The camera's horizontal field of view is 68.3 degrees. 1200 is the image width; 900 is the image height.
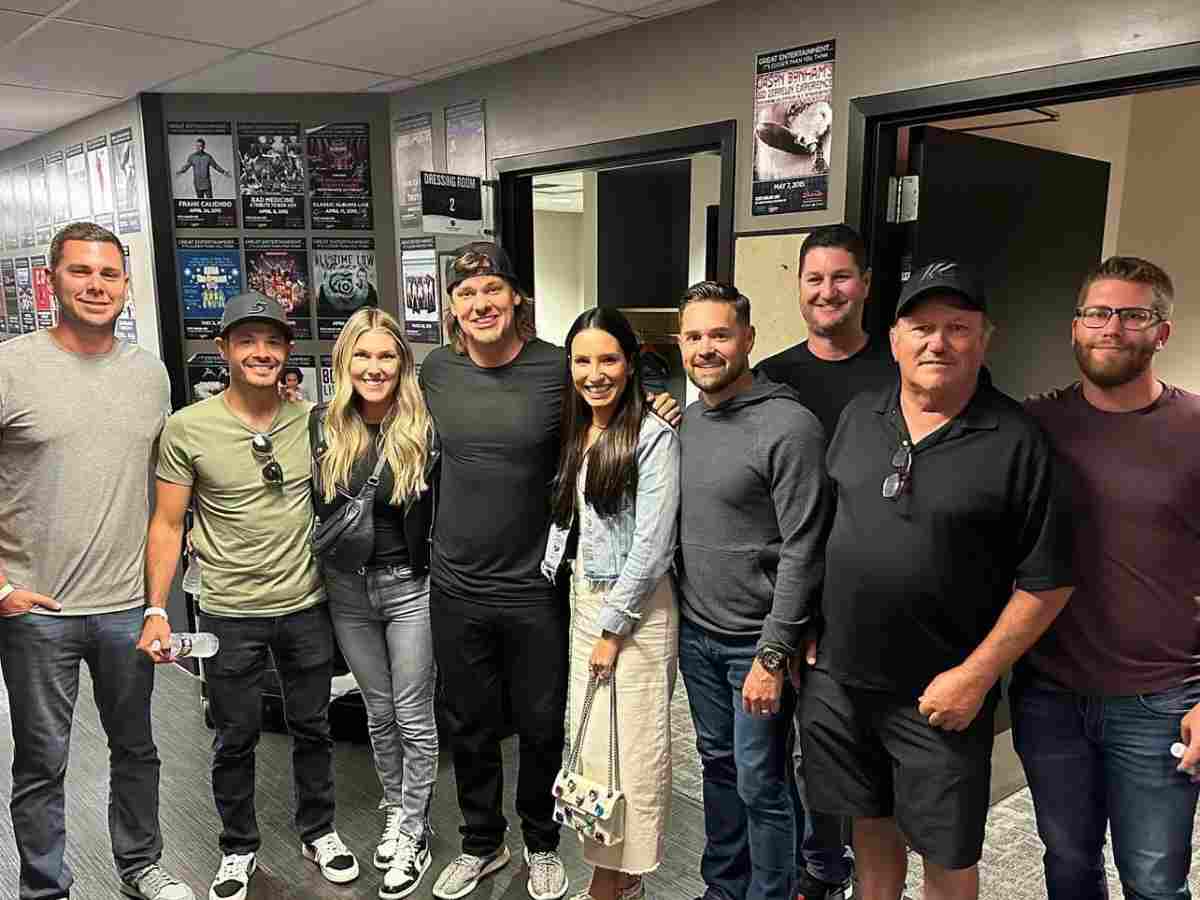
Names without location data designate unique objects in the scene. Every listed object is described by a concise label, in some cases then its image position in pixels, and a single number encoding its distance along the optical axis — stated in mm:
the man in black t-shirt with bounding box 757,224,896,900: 1927
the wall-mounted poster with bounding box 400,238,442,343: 3684
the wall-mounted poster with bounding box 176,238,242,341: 3893
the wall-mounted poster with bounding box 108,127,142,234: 3908
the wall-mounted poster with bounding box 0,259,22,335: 5176
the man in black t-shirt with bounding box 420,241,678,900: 2049
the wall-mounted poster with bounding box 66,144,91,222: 4293
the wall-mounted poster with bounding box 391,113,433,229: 3650
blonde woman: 2119
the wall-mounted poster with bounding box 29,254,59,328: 4863
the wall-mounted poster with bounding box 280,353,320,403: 3983
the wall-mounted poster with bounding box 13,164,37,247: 4855
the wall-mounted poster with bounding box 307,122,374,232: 3793
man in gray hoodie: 1735
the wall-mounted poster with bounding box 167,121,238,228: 3795
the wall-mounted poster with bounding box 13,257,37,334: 5012
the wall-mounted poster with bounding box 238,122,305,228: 3793
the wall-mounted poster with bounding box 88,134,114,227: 4094
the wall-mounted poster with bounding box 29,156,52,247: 4688
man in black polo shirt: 1495
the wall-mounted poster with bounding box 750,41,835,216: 2414
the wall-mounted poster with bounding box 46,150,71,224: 4480
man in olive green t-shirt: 2068
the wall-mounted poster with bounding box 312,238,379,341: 3887
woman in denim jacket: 1888
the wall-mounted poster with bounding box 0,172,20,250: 5051
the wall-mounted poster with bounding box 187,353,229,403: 3988
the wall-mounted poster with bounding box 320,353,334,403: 3984
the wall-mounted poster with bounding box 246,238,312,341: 3893
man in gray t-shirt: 1941
